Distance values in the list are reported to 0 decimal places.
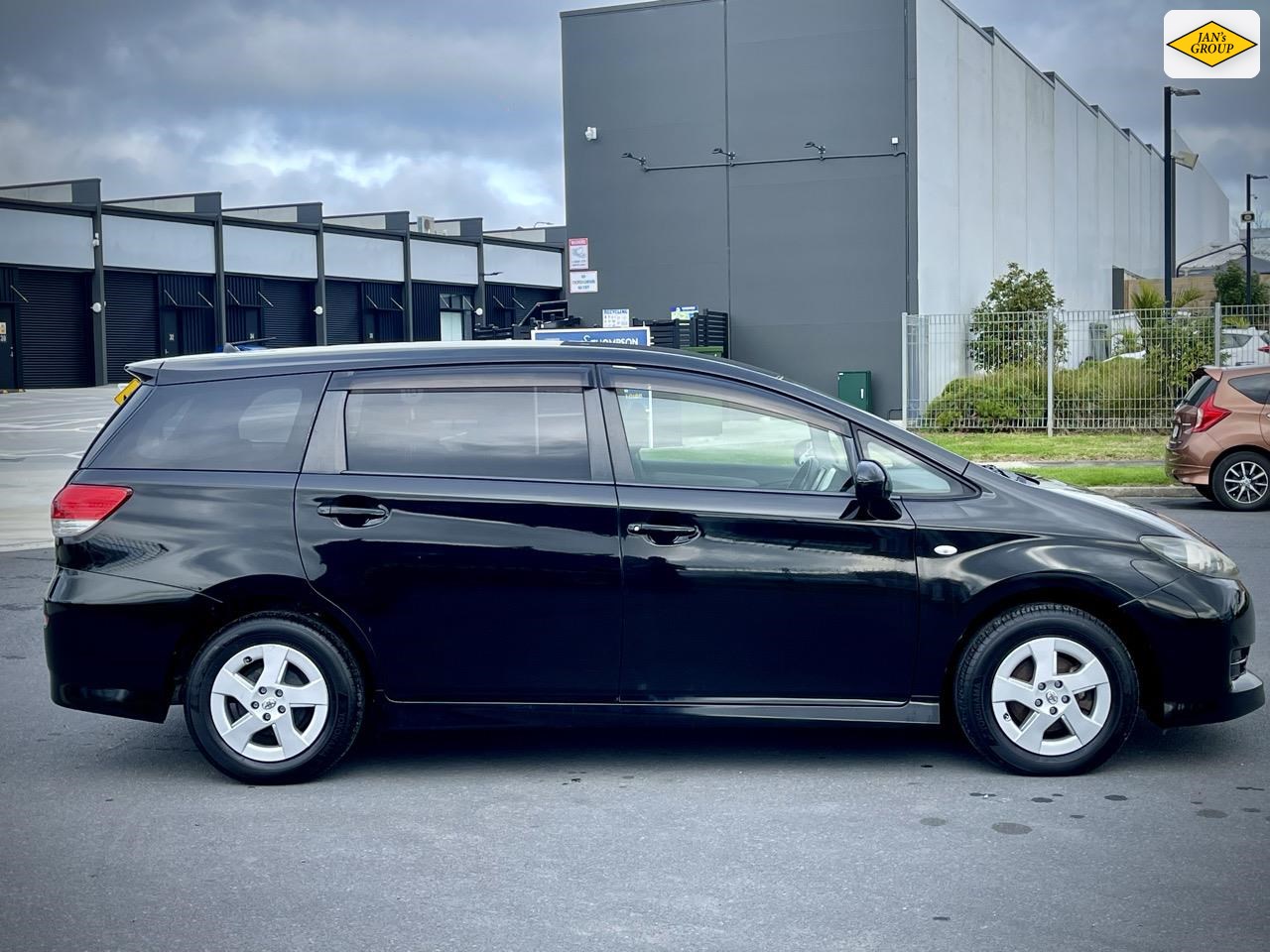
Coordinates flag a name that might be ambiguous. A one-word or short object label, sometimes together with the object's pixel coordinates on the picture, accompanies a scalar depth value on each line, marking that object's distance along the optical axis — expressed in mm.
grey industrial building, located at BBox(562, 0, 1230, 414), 30141
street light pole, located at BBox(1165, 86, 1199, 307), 29188
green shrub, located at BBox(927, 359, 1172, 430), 24641
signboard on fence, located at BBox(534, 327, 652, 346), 16931
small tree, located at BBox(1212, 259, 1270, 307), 63612
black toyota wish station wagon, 5371
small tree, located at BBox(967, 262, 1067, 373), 25656
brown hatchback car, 14602
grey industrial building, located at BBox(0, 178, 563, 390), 54156
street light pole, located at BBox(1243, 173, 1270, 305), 52347
